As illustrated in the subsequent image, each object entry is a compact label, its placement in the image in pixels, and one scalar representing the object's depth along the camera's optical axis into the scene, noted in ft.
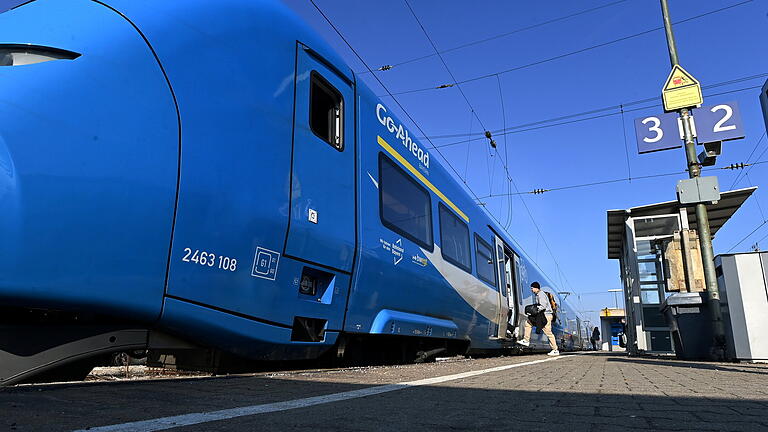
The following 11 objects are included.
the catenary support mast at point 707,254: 26.35
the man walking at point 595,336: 136.46
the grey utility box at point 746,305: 24.39
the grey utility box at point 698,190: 27.09
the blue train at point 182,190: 8.64
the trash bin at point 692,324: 28.22
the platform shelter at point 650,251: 39.27
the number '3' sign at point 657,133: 29.94
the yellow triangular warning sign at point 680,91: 29.07
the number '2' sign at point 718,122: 28.55
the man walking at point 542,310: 42.76
